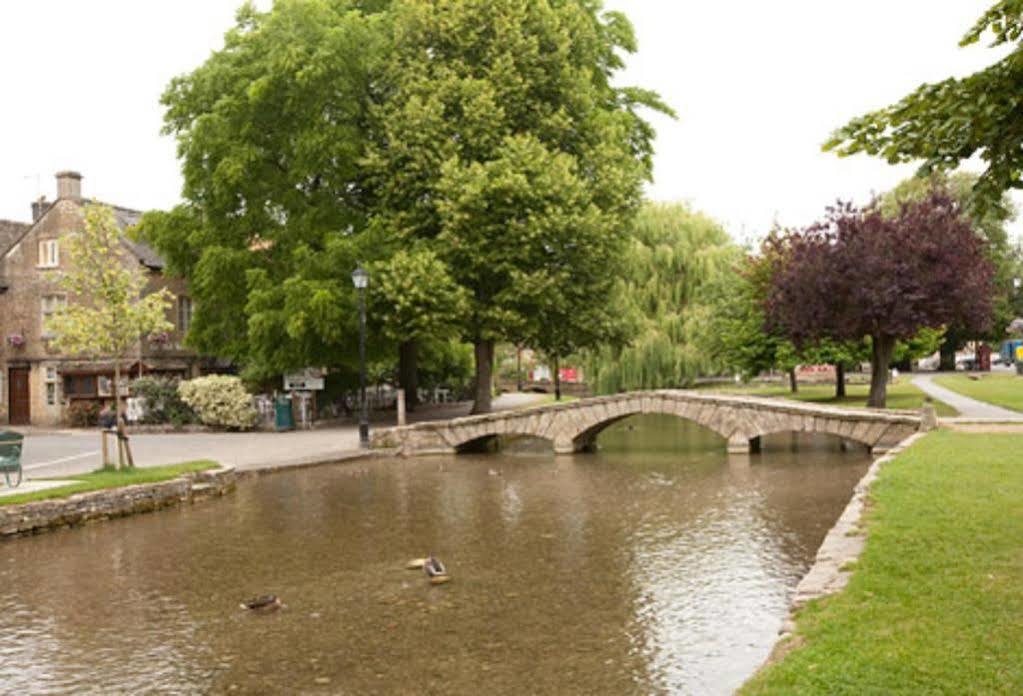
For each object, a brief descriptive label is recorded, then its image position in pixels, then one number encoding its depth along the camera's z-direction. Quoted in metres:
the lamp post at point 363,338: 27.83
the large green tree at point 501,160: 30.62
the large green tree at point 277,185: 32.03
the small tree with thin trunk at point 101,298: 21.25
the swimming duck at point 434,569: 12.82
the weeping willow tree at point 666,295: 42.88
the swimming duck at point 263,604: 11.53
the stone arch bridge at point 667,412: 24.25
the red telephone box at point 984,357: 64.81
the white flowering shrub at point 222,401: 34.47
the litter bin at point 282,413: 34.81
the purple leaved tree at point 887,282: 29.44
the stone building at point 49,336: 40.41
